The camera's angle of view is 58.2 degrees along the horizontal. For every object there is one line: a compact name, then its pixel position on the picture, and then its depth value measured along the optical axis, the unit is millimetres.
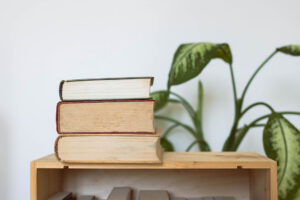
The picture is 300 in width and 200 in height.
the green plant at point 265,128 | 607
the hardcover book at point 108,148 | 539
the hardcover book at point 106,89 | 555
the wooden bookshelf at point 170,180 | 650
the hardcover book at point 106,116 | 547
